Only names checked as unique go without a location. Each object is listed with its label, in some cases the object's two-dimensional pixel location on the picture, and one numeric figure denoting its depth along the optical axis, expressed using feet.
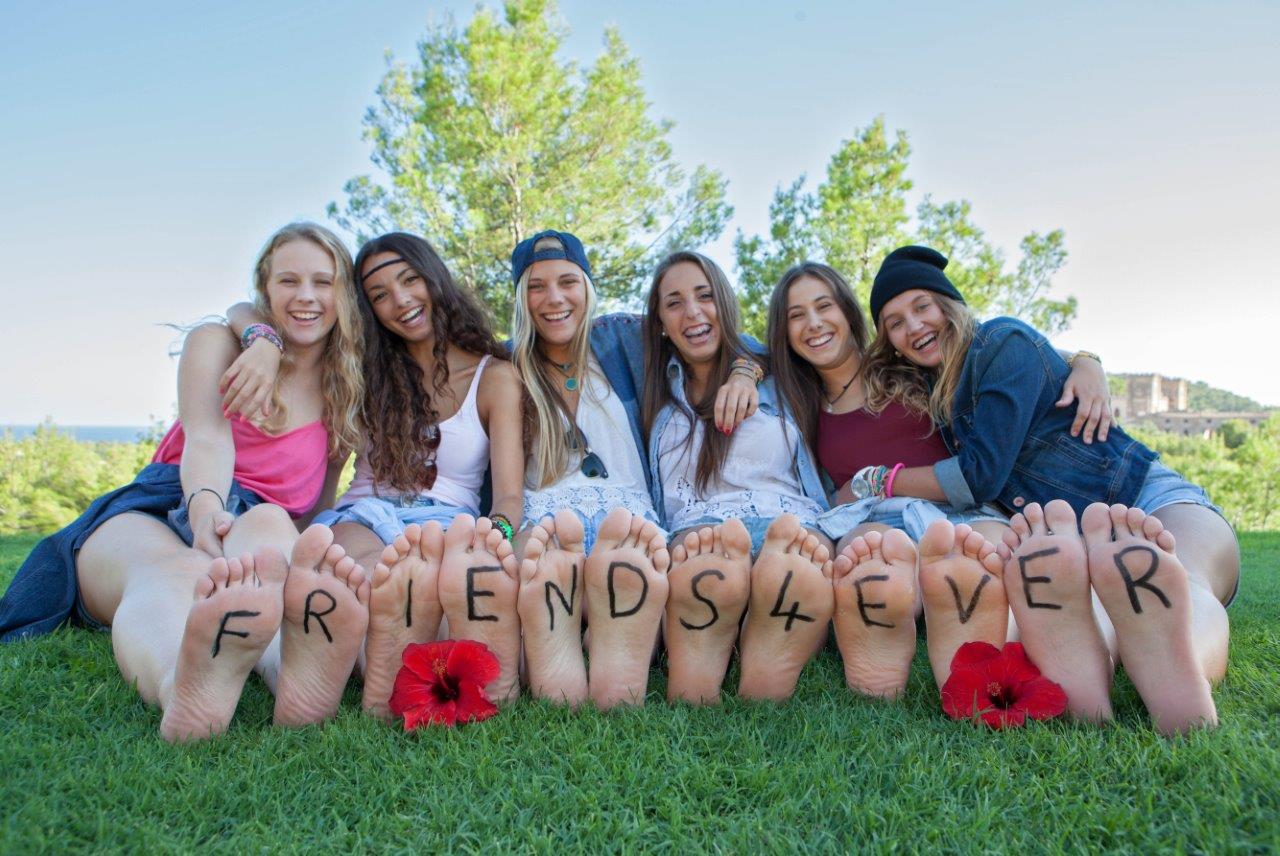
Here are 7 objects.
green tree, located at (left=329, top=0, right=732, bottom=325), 35.99
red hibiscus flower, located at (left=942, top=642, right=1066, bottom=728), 5.20
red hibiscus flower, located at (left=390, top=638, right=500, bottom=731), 5.34
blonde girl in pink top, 5.27
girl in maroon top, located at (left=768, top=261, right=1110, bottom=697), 8.10
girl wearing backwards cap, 5.85
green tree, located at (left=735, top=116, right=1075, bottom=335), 35.86
